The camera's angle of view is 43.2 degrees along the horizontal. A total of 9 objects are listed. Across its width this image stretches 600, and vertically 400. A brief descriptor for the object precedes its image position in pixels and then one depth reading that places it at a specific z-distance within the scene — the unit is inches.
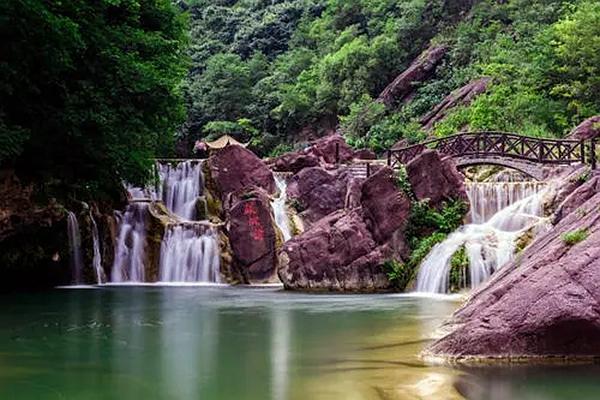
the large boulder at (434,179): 895.1
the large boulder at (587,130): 1120.8
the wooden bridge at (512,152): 1051.9
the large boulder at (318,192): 1132.5
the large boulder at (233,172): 1190.3
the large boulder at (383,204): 866.8
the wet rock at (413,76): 1979.6
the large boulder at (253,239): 1003.3
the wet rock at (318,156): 1346.0
